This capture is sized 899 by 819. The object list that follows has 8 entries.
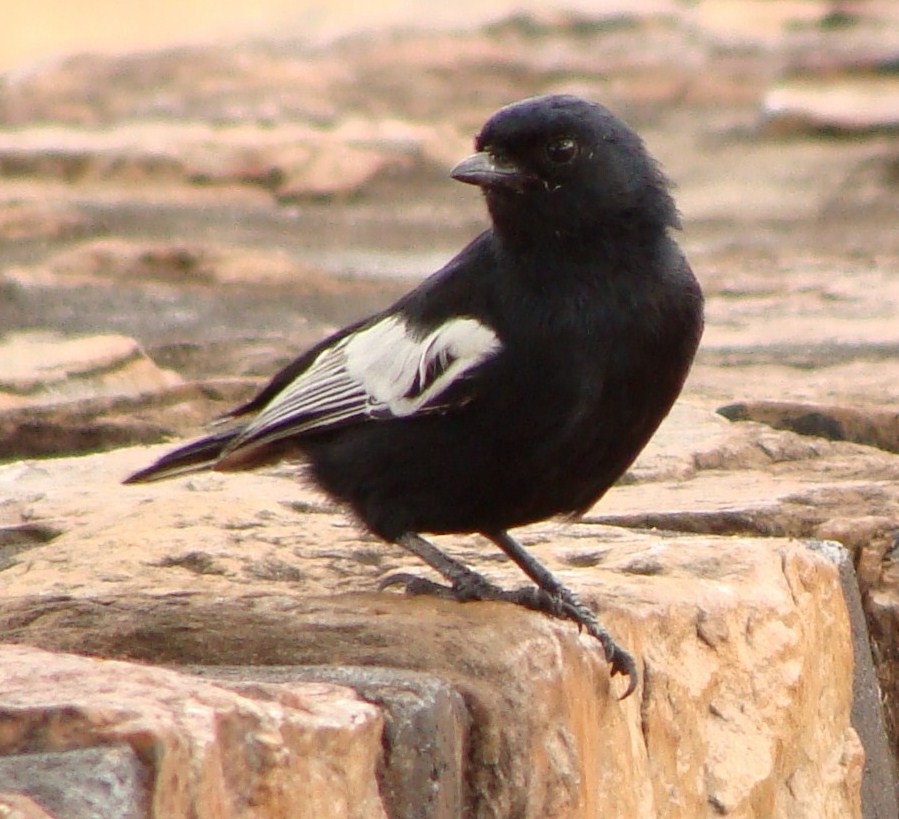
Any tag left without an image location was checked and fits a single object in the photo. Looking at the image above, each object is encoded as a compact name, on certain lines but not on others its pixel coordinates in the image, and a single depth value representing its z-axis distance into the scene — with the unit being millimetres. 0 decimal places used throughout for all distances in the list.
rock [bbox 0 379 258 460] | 9484
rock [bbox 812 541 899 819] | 7352
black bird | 6926
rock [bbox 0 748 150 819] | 4102
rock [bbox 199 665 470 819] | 5098
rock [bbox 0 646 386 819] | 4336
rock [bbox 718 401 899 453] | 9250
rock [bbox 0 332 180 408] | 9969
